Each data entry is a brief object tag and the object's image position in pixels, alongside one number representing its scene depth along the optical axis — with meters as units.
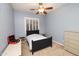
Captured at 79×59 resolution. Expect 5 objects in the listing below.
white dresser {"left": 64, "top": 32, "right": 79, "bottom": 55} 1.47
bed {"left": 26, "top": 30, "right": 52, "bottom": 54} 1.62
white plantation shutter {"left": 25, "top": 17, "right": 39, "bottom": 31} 2.77
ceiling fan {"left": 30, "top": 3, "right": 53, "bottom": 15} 1.65
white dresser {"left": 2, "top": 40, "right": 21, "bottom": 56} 0.98
